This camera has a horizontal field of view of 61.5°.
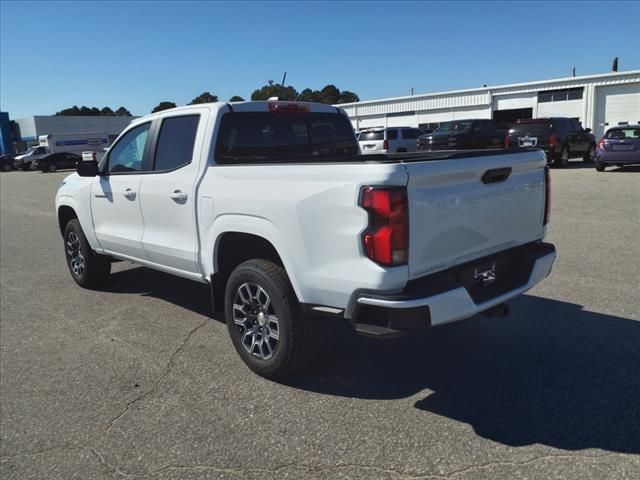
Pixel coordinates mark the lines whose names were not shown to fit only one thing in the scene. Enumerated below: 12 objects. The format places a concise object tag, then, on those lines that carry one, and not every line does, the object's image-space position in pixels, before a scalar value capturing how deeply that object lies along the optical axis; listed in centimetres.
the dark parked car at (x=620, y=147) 1708
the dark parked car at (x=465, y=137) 1994
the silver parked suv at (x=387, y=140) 2314
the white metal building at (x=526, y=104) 3181
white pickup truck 298
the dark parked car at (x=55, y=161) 4294
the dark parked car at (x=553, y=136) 1947
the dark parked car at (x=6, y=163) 4925
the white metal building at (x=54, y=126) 6981
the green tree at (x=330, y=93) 9062
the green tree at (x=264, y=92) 6861
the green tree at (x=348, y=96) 9725
